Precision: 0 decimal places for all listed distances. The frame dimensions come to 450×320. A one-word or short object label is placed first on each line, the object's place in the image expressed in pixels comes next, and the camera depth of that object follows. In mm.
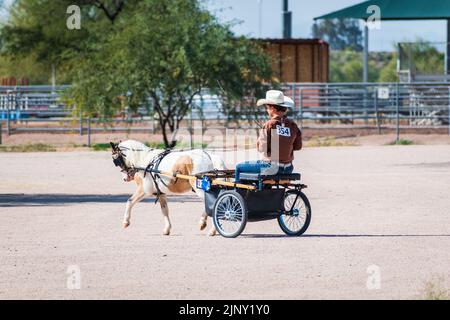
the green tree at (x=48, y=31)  64625
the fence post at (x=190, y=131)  35581
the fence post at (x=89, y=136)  41750
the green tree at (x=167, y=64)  37688
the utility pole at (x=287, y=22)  69688
